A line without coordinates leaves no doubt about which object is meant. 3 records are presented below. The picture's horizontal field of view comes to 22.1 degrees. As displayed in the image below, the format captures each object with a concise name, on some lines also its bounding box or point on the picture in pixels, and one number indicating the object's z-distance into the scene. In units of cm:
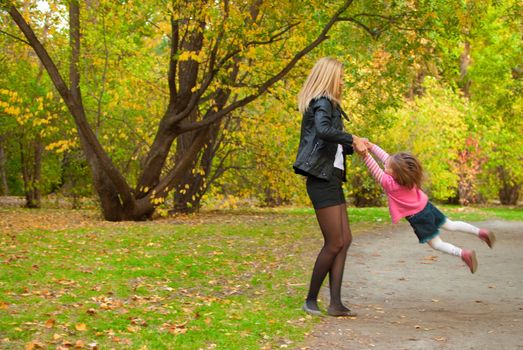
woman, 1124
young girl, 1155
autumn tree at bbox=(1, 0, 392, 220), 2529
